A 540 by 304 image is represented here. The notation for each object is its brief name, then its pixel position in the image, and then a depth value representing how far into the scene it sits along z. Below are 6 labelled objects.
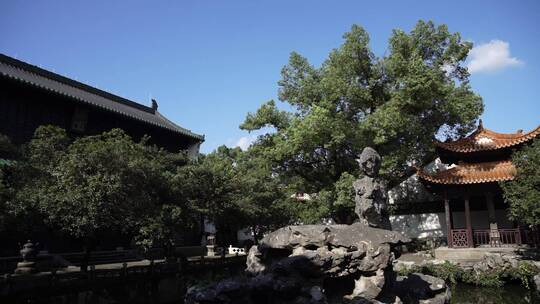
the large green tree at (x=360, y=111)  15.11
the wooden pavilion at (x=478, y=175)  15.86
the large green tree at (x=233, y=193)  12.58
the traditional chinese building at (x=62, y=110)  14.77
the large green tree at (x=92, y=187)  9.20
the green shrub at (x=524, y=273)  12.00
